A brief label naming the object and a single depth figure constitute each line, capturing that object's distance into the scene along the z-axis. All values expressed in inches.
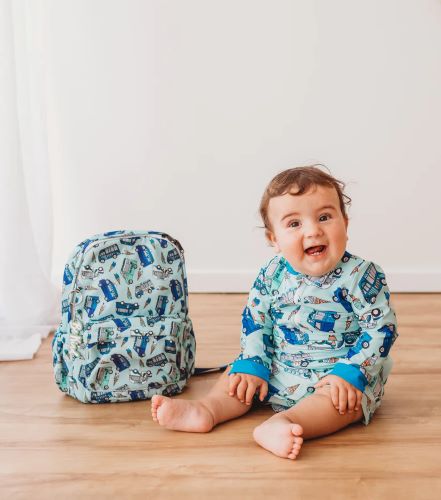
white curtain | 78.1
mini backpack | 58.1
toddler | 51.8
